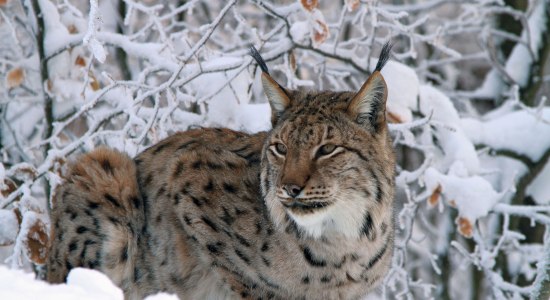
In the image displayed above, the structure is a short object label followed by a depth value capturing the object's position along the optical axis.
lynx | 9.30
